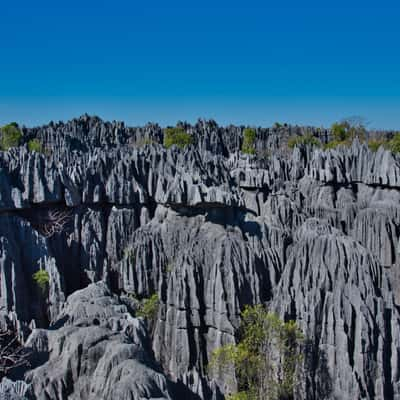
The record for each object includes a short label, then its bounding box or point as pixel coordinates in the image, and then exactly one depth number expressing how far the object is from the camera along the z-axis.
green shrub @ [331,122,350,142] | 78.44
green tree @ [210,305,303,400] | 21.53
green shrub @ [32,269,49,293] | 26.95
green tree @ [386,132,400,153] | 60.41
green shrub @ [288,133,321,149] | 69.94
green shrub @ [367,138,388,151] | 61.16
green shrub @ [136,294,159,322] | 27.31
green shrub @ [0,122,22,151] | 64.38
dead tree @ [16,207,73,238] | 30.38
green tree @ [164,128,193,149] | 70.66
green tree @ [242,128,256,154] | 74.75
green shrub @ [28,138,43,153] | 57.87
